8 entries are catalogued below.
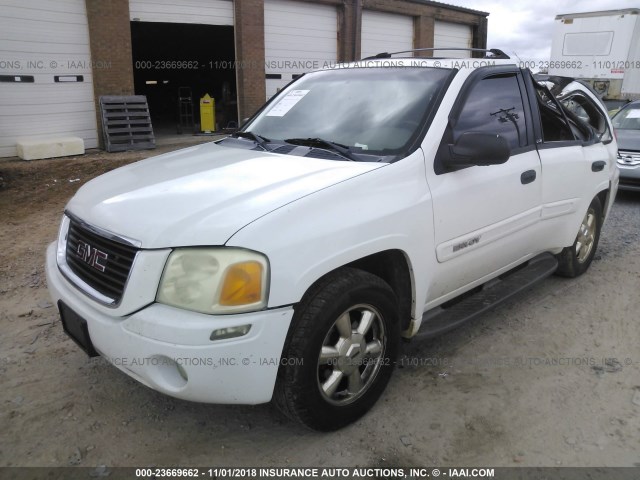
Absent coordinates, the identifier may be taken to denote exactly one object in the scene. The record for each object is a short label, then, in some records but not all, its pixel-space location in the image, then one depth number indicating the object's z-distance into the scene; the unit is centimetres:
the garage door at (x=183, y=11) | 1195
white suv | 222
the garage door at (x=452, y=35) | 1970
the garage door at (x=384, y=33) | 1664
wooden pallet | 1146
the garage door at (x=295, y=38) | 1434
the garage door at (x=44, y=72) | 1030
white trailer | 1608
